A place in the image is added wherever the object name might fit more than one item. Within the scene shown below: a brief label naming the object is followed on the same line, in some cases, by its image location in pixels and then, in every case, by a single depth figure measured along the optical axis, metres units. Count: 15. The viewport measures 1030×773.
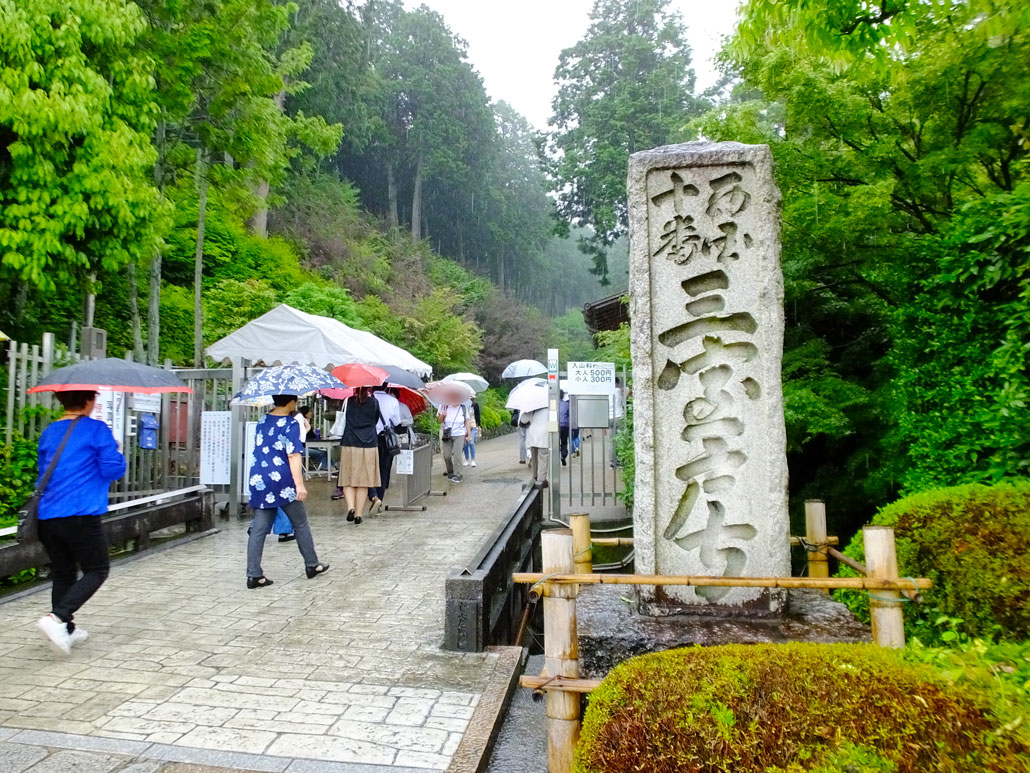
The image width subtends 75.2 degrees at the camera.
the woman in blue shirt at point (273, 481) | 5.91
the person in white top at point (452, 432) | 13.06
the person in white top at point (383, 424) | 9.35
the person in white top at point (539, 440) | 11.10
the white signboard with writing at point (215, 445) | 9.05
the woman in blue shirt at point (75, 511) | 4.40
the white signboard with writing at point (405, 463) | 9.97
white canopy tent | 10.74
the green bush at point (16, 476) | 6.19
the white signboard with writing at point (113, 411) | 7.53
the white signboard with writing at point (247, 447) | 9.20
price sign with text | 9.29
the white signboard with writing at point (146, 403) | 8.19
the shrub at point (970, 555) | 3.44
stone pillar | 4.04
